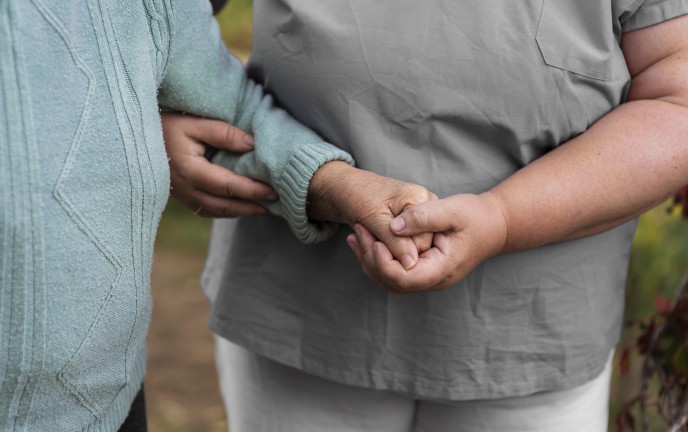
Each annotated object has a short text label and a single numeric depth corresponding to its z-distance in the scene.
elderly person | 1.03
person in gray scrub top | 1.35
